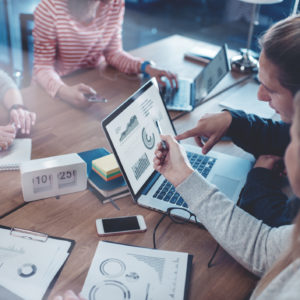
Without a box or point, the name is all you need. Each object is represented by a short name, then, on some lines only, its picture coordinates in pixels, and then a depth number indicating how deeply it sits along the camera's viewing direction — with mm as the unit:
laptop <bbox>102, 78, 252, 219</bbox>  1097
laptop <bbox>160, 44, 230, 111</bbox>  1744
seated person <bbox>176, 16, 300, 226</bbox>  1026
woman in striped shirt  1729
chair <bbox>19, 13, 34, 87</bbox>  2126
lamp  2119
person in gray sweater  870
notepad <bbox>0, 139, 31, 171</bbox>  1212
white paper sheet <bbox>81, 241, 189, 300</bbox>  831
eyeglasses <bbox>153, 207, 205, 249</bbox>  1052
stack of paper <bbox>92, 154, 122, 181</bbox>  1135
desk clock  1062
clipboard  825
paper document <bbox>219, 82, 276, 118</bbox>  1684
